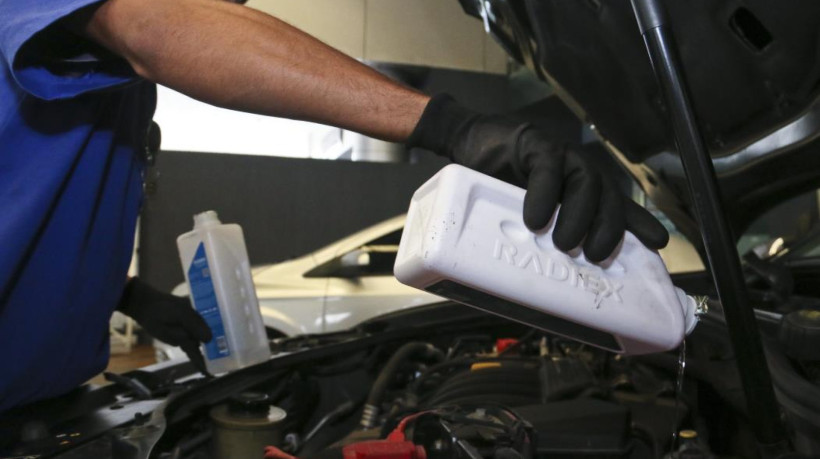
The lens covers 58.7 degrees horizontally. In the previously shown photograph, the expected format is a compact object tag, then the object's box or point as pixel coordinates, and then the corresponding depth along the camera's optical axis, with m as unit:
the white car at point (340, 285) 3.49
